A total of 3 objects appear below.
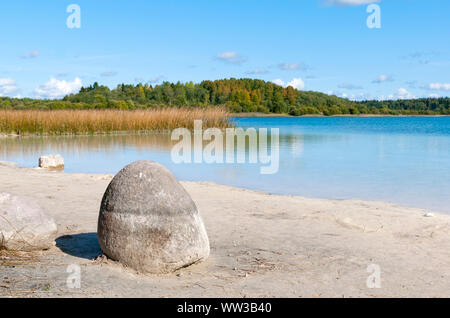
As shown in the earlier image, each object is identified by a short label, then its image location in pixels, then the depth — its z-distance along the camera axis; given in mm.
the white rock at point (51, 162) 16781
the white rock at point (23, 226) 5875
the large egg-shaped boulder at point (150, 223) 5309
